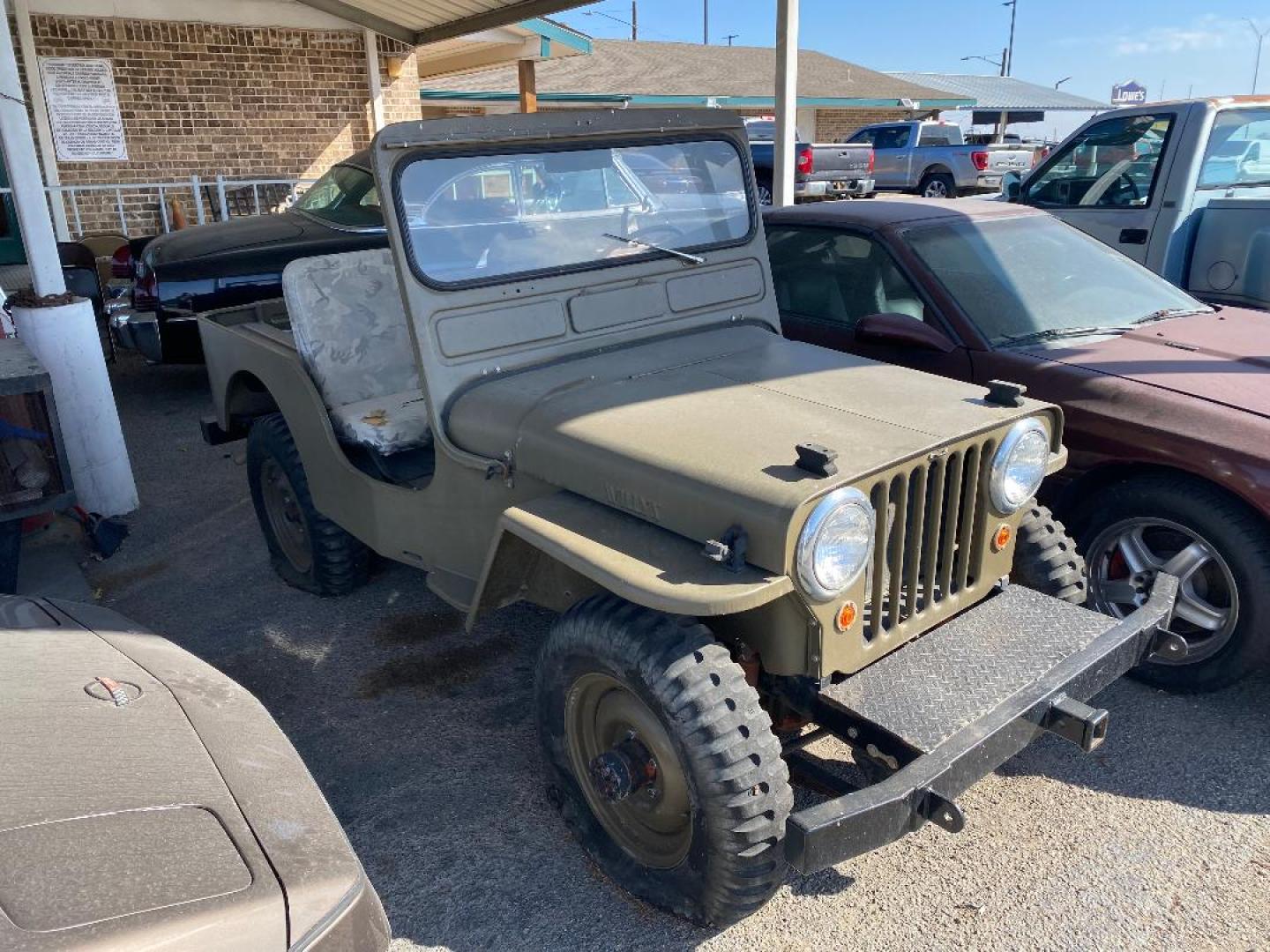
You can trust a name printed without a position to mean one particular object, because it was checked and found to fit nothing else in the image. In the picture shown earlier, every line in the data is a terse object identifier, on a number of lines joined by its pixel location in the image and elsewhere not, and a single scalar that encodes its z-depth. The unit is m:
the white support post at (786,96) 6.30
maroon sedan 3.13
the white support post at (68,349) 4.64
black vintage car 6.90
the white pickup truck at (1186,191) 5.31
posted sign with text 10.12
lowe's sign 42.97
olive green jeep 2.18
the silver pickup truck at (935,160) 19.38
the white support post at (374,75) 11.72
